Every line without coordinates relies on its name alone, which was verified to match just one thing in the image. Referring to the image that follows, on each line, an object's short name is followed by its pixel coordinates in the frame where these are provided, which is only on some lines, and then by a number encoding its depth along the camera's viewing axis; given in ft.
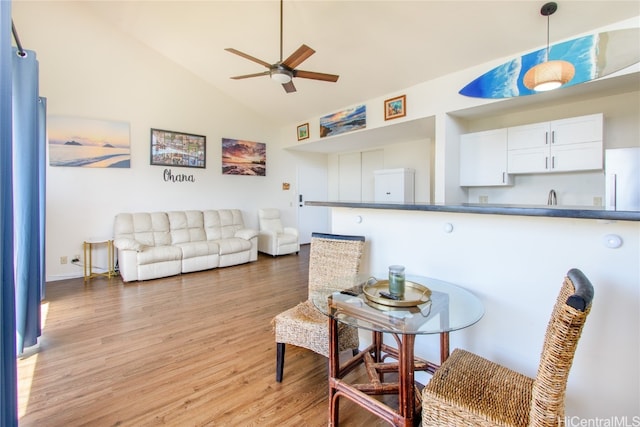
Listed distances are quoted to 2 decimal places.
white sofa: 13.70
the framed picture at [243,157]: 19.26
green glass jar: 4.70
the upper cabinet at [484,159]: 12.31
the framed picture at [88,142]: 13.84
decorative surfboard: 8.70
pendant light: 7.79
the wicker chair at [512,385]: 2.81
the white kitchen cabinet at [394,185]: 17.54
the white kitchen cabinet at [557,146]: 10.21
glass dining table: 4.07
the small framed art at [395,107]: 14.02
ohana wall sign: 16.99
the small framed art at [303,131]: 19.79
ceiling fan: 8.79
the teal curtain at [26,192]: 7.03
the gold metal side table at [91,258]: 14.13
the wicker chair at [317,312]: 5.88
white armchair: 18.90
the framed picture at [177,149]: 16.61
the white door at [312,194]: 23.21
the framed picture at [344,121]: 16.08
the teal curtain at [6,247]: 3.72
